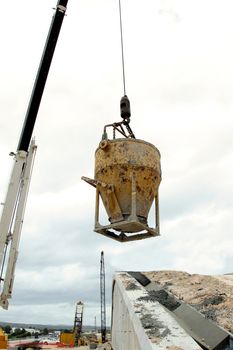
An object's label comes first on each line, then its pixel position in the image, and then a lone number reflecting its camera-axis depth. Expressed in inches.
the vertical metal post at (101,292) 2163.4
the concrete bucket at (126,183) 319.0
